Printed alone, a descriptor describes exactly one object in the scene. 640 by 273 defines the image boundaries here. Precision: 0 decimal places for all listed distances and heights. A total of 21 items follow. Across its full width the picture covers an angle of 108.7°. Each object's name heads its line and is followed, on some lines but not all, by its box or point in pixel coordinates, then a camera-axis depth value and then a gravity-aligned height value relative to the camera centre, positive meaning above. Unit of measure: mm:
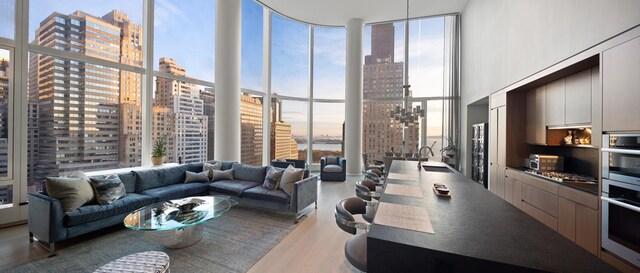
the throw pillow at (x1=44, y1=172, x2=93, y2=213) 2715 -689
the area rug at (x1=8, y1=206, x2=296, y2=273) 2329 -1321
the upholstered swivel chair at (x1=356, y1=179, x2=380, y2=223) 2257 -653
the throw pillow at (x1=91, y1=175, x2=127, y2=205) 3066 -750
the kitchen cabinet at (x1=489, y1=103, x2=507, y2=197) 3950 -190
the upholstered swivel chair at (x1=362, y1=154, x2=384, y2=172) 6637 -753
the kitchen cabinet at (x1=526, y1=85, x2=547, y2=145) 3468 +331
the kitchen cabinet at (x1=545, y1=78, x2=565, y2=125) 3051 +498
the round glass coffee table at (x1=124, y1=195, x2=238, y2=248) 2457 -947
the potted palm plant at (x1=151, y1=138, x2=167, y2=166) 4621 -366
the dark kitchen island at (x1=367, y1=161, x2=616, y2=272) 843 -457
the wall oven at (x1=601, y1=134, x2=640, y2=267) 1768 -467
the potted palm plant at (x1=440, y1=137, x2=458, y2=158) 6708 -342
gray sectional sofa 2598 -936
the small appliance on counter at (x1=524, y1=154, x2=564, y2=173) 3246 -351
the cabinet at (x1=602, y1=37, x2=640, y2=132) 1787 +431
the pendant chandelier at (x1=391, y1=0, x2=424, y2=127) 3934 +395
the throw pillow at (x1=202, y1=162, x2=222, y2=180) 4709 -663
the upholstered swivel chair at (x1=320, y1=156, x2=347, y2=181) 6496 -966
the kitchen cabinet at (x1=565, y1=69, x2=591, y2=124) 2643 +491
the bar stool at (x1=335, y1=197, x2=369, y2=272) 1504 -779
